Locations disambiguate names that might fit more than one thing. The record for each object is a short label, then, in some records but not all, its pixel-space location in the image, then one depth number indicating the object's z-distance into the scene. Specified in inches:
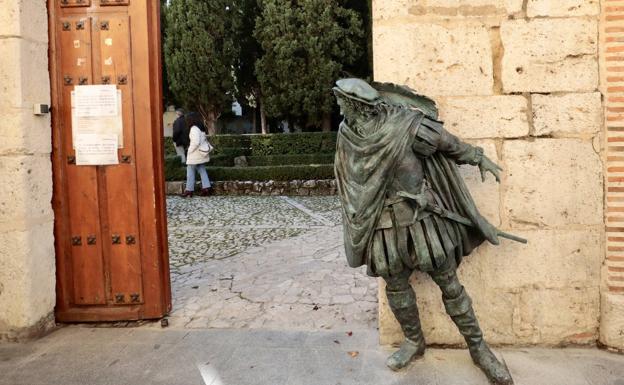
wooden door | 147.1
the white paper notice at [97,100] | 147.6
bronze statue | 104.6
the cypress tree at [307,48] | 631.2
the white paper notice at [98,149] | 148.2
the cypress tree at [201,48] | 690.2
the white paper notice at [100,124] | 148.4
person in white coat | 433.7
